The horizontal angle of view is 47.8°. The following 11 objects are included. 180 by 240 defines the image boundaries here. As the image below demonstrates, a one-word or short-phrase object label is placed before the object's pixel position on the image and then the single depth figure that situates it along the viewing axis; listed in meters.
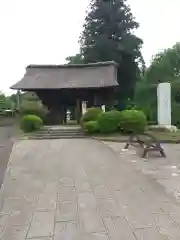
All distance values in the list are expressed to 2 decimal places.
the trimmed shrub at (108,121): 10.73
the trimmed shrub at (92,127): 11.05
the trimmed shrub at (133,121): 10.46
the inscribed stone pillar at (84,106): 14.62
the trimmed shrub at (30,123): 11.77
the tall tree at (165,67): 15.33
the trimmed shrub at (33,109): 13.47
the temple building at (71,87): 14.56
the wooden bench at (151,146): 6.01
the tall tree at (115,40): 19.49
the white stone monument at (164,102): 10.39
